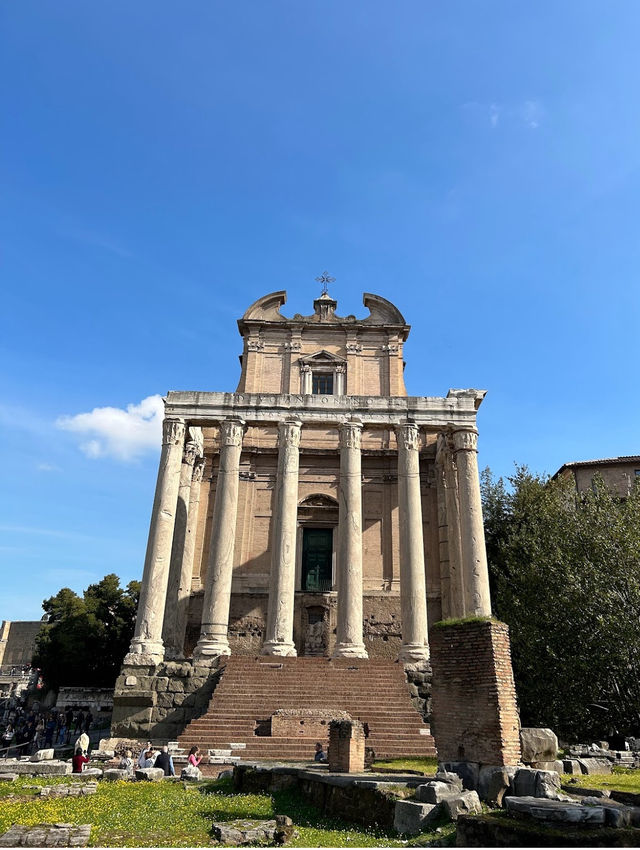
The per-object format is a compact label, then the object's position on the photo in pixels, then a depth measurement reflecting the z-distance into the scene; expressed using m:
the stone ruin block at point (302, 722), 16.62
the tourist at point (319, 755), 14.43
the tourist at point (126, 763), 14.05
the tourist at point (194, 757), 13.91
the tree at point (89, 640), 37.25
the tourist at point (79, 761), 14.12
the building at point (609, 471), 33.34
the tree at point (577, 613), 19.69
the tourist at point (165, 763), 13.88
